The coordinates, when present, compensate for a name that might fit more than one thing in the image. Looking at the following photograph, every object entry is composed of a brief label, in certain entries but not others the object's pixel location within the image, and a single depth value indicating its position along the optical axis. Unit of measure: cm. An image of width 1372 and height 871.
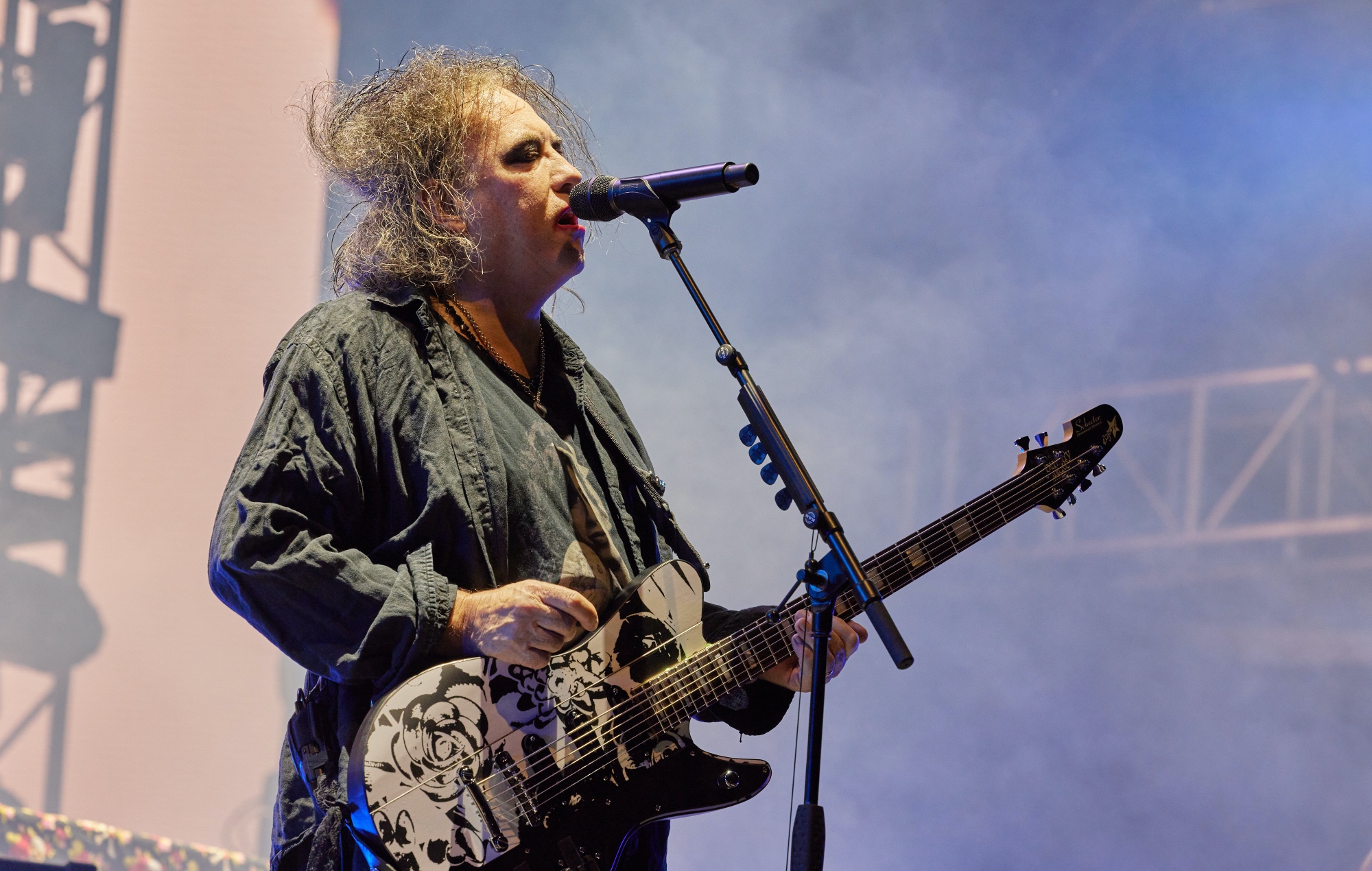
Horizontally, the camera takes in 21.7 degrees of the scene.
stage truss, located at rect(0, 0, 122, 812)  634
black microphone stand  394
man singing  409
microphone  409
